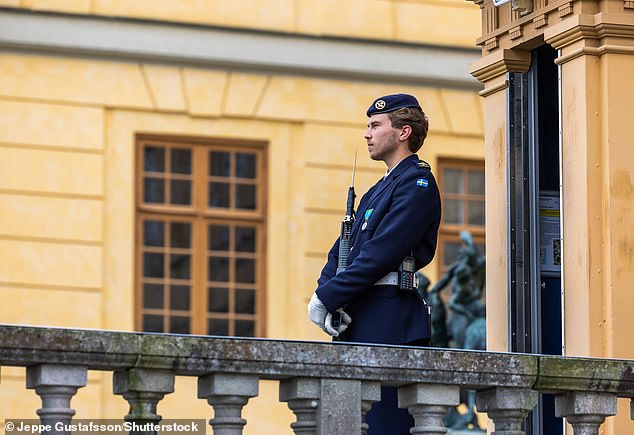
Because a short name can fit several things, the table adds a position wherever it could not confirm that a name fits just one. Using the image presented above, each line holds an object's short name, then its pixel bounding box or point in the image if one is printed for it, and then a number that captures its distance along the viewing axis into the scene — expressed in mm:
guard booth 16391
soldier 15401
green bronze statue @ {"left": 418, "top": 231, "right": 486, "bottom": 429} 32897
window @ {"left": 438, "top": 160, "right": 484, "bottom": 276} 37174
